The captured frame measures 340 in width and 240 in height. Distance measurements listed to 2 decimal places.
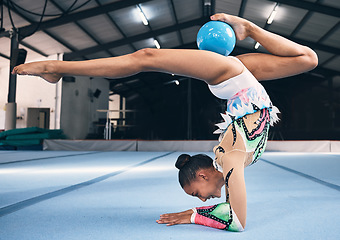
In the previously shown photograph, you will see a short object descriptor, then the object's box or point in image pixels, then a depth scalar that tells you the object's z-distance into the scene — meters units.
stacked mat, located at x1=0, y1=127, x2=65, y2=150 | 7.11
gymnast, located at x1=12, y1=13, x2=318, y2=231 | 1.07
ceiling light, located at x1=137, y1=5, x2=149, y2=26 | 7.90
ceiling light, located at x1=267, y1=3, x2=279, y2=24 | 7.76
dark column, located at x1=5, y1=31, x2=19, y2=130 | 7.51
